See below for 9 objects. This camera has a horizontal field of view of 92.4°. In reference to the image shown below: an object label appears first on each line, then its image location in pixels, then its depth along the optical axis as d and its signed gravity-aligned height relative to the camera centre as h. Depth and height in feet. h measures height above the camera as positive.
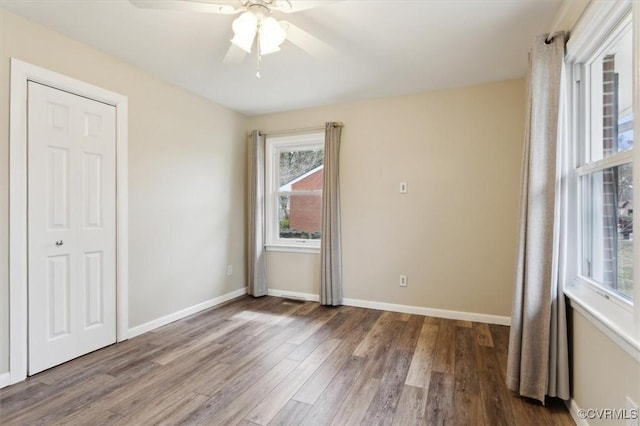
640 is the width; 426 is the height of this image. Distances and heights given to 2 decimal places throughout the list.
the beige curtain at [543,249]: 5.89 -0.73
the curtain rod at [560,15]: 6.04 +4.06
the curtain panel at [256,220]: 13.35 -0.38
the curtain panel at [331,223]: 12.03 -0.45
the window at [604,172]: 4.49 +0.70
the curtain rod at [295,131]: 12.56 +3.42
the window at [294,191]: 13.25 +0.91
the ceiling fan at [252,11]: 5.14 +3.45
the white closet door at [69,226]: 7.11 -0.38
